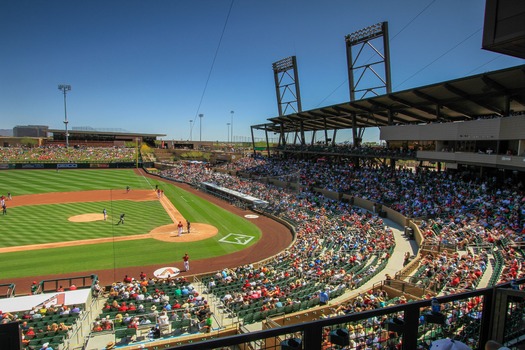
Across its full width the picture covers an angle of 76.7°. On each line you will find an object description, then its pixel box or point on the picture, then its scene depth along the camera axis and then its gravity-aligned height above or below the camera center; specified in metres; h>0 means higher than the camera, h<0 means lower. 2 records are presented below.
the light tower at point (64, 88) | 82.88 +13.32
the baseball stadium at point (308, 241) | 11.37 -6.52
